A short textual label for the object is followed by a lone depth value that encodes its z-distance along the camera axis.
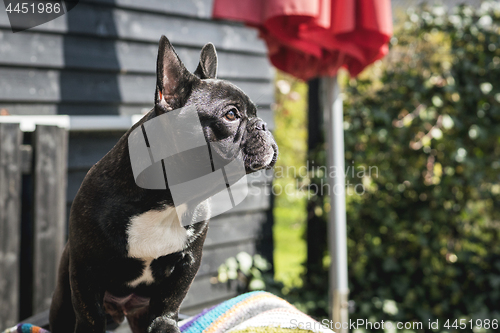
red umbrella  1.87
